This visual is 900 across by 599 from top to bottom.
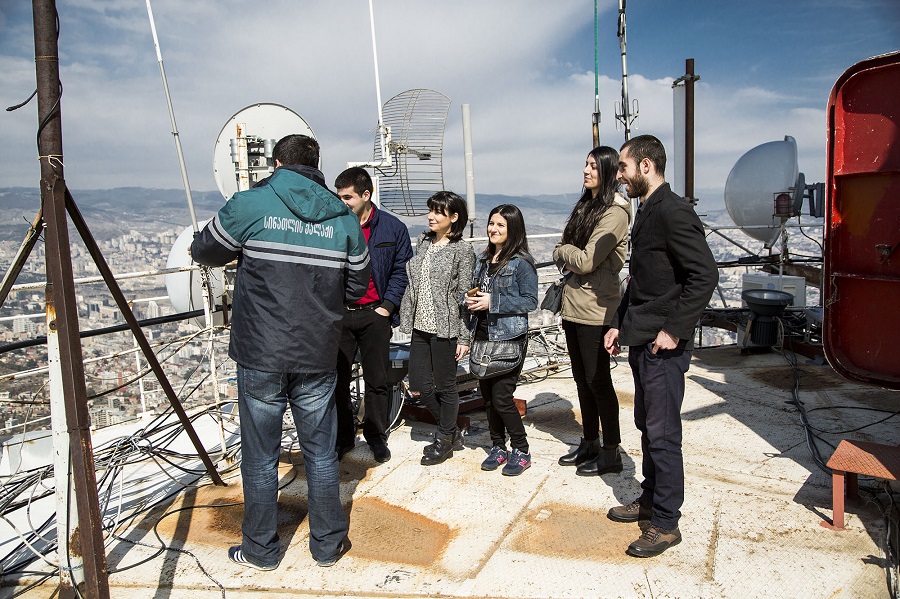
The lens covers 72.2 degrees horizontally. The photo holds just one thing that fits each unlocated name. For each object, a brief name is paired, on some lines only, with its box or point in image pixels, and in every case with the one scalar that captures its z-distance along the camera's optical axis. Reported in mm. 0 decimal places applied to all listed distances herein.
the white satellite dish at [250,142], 4168
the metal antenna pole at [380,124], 6062
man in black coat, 2510
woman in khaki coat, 3264
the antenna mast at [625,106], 10156
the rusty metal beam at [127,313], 2377
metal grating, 5988
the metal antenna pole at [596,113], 9547
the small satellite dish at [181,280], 5926
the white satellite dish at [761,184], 9039
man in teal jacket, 2473
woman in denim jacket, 3453
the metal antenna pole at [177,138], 4195
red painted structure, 3039
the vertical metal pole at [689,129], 9955
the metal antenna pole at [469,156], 6488
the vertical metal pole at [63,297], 2053
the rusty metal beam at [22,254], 2236
